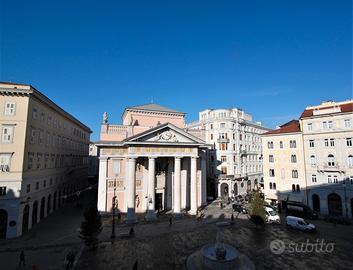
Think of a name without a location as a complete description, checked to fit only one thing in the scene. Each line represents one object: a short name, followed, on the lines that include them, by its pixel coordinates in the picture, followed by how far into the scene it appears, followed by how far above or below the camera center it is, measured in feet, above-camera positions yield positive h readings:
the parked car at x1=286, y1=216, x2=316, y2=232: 80.18 -22.93
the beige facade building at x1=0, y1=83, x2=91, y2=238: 72.38 +2.32
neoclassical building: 96.80 -2.82
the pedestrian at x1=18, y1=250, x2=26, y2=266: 52.90 -23.17
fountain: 47.93 -22.02
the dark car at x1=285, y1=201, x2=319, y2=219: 99.37 -22.04
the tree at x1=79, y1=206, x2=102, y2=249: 61.77 -17.98
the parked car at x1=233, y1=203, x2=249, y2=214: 110.87 -23.45
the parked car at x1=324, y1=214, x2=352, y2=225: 89.92 -23.52
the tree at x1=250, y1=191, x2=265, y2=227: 81.46 -17.72
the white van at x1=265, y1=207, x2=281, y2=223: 92.38 -22.80
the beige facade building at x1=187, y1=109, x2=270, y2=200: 160.15 +7.67
